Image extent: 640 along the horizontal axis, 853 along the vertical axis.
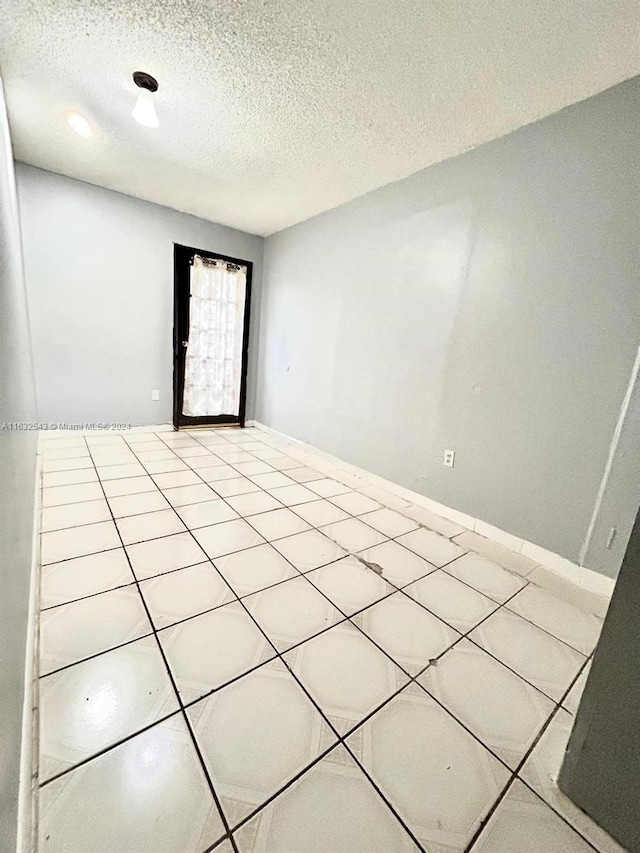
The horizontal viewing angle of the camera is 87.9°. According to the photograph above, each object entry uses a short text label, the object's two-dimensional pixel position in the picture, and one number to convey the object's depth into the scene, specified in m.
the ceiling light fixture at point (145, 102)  1.86
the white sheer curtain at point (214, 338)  4.05
